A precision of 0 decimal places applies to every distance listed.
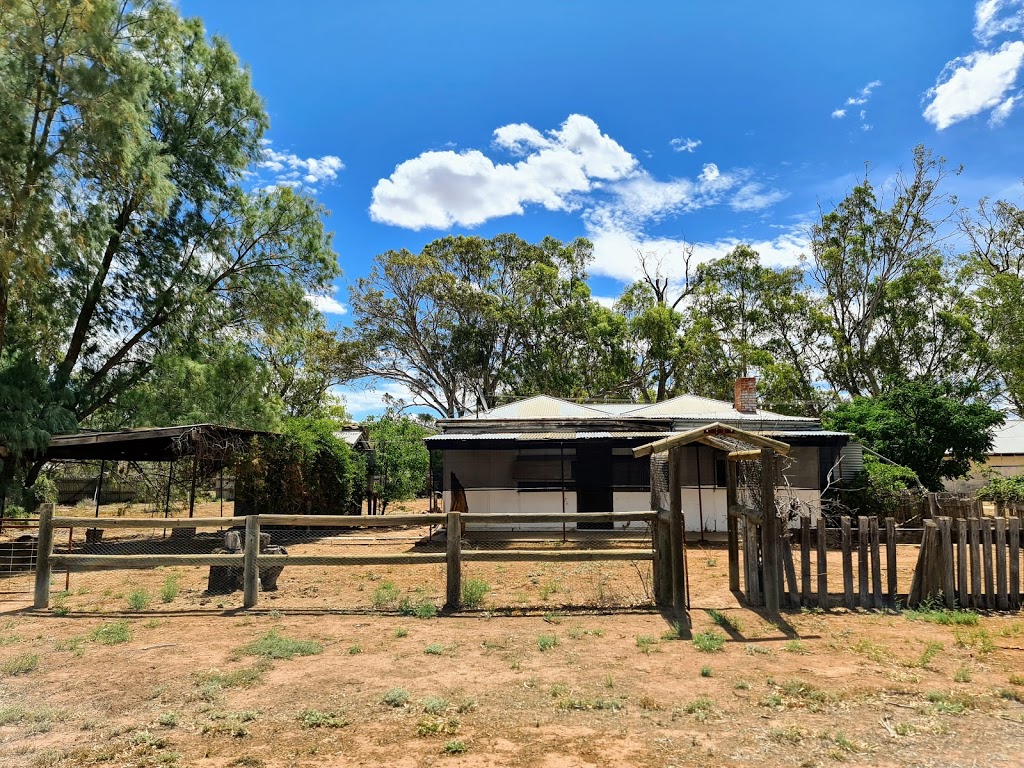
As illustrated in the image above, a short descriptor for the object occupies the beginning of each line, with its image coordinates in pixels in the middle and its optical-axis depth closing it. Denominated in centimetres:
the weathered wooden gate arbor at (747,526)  795
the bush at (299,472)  1741
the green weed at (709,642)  652
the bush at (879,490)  1797
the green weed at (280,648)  639
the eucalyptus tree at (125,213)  1531
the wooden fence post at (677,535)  798
